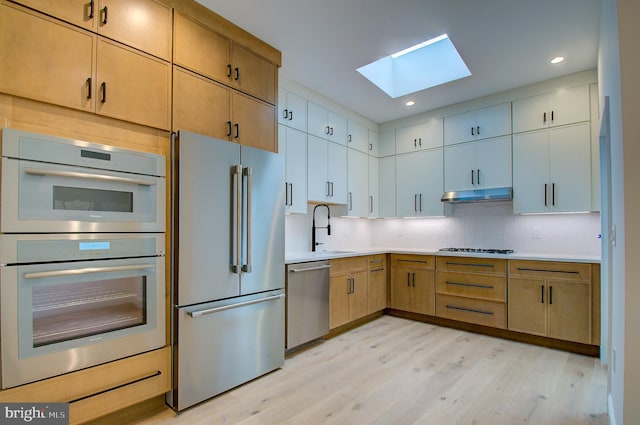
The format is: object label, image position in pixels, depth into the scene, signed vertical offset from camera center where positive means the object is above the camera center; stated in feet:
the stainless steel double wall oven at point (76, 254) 5.29 -0.70
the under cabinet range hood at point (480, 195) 12.57 +0.83
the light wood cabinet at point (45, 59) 5.28 +2.70
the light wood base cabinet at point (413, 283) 13.41 -2.85
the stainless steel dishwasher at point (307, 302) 9.99 -2.75
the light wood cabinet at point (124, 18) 5.86 +3.82
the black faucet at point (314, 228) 13.77 -0.51
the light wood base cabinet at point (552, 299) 10.27 -2.75
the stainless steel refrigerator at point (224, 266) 7.18 -1.21
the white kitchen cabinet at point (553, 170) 11.29 +1.66
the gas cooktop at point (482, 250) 12.69 -1.39
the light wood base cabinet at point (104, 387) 5.55 -3.16
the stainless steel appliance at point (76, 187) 5.31 +0.54
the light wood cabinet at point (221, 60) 7.58 +4.00
